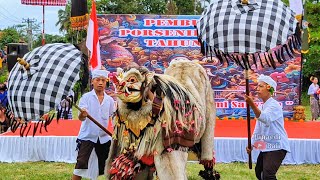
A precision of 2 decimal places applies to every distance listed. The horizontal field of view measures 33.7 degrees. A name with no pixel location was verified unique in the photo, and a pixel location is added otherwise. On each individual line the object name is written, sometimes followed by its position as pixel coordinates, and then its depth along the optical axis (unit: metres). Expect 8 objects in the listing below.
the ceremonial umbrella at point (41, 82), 4.35
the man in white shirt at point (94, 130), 5.21
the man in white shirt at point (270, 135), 4.89
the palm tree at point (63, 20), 35.63
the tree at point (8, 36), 29.11
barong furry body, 4.25
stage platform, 7.66
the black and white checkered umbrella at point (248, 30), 4.55
